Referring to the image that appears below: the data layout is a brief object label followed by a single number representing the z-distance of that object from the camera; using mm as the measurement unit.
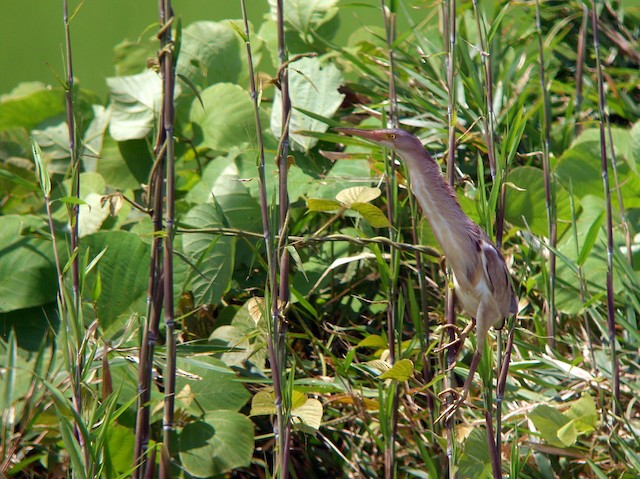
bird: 10927
